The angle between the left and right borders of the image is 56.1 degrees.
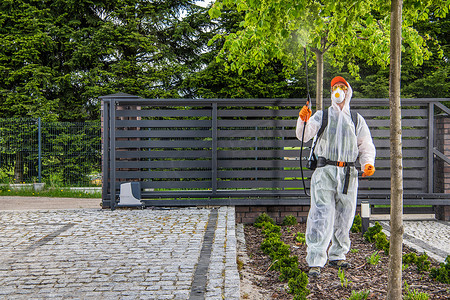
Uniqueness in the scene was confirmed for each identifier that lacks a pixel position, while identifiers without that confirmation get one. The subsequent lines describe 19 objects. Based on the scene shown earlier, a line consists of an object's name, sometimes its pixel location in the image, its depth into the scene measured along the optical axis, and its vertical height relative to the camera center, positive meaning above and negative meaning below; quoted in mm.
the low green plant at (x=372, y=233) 5861 -1144
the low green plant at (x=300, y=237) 5965 -1254
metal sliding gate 7750 -71
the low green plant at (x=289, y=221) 7461 -1248
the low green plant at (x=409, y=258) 4711 -1202
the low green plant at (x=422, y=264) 4456 -1200
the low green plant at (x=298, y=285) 3703 -1202
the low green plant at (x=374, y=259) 4750 -1228
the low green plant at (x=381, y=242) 5203 -1154
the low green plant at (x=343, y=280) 4055 -1255
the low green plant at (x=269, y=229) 6241 -1204
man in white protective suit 4578 -263
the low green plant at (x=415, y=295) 3549 -1230
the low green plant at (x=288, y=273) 4113 -1202
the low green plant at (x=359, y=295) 3627 -1253
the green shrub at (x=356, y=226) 6536 -1168
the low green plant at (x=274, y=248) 4828 -1182
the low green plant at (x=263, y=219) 7316 -1197
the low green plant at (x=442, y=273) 4098 -1198
